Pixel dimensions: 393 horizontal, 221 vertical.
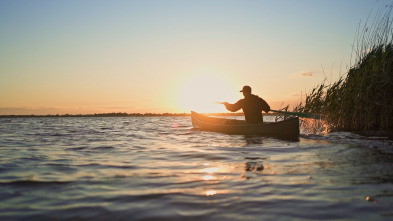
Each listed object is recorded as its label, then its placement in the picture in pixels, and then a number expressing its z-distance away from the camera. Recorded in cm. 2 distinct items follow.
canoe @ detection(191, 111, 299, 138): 1153
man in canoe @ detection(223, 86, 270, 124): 1274
